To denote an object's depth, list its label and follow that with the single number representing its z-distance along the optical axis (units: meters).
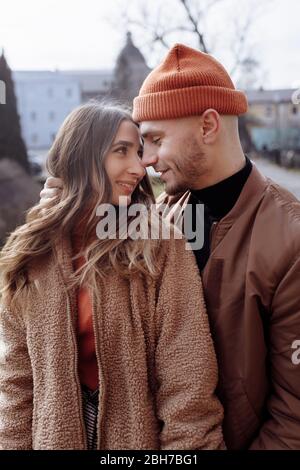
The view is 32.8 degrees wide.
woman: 1.76
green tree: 10.20
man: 1.75
